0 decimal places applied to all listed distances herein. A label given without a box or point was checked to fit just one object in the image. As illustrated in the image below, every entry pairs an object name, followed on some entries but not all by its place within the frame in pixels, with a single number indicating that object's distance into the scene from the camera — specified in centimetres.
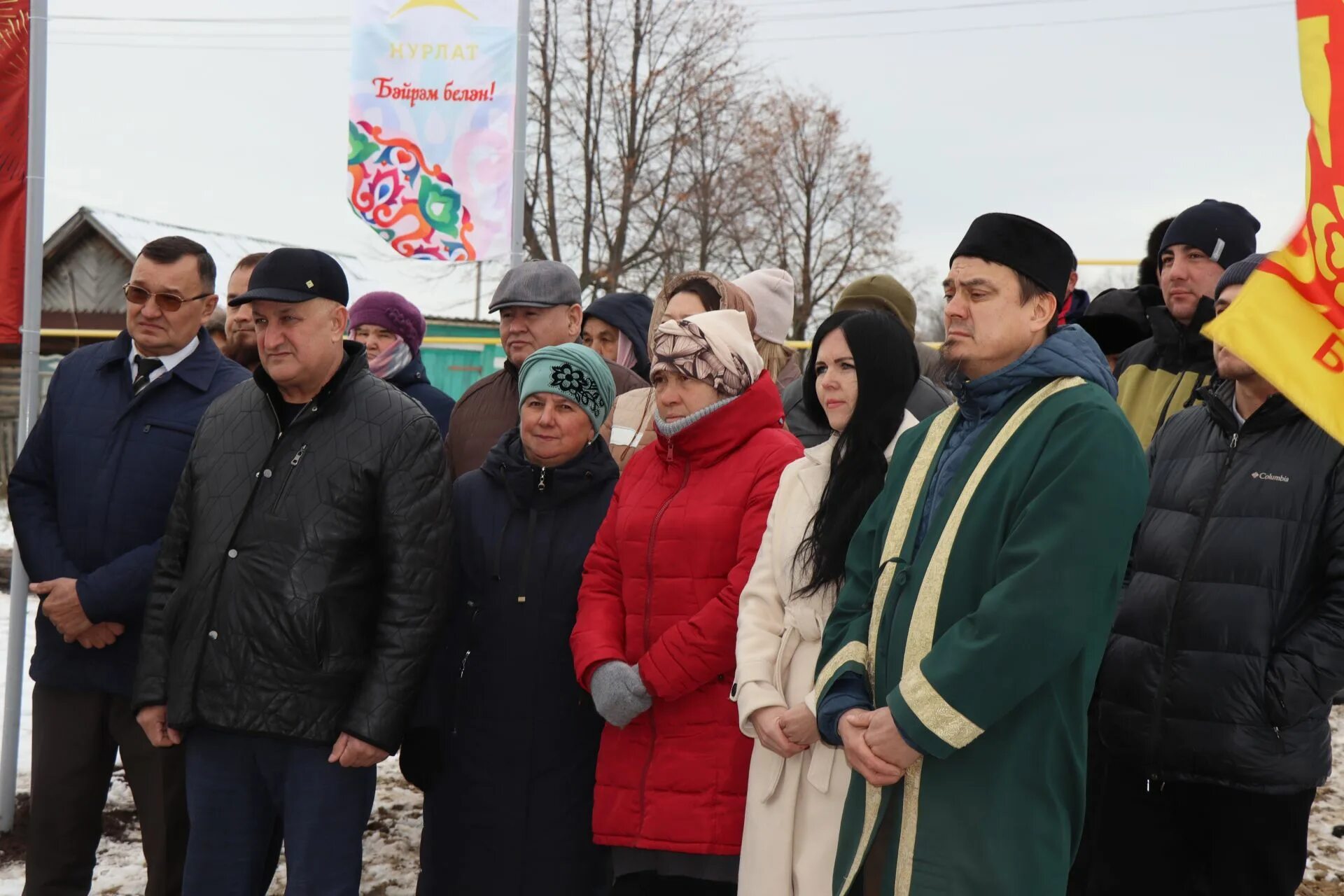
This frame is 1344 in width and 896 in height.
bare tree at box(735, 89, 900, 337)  3506
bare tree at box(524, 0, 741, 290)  2722
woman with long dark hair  283
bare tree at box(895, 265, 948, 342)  3678
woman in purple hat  525
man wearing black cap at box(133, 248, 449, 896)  314
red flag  492
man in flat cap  438
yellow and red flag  245
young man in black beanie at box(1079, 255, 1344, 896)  309
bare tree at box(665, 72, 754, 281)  2855
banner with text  597
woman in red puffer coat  305
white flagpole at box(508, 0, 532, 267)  598
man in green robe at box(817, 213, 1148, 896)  227
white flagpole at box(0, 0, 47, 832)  479
